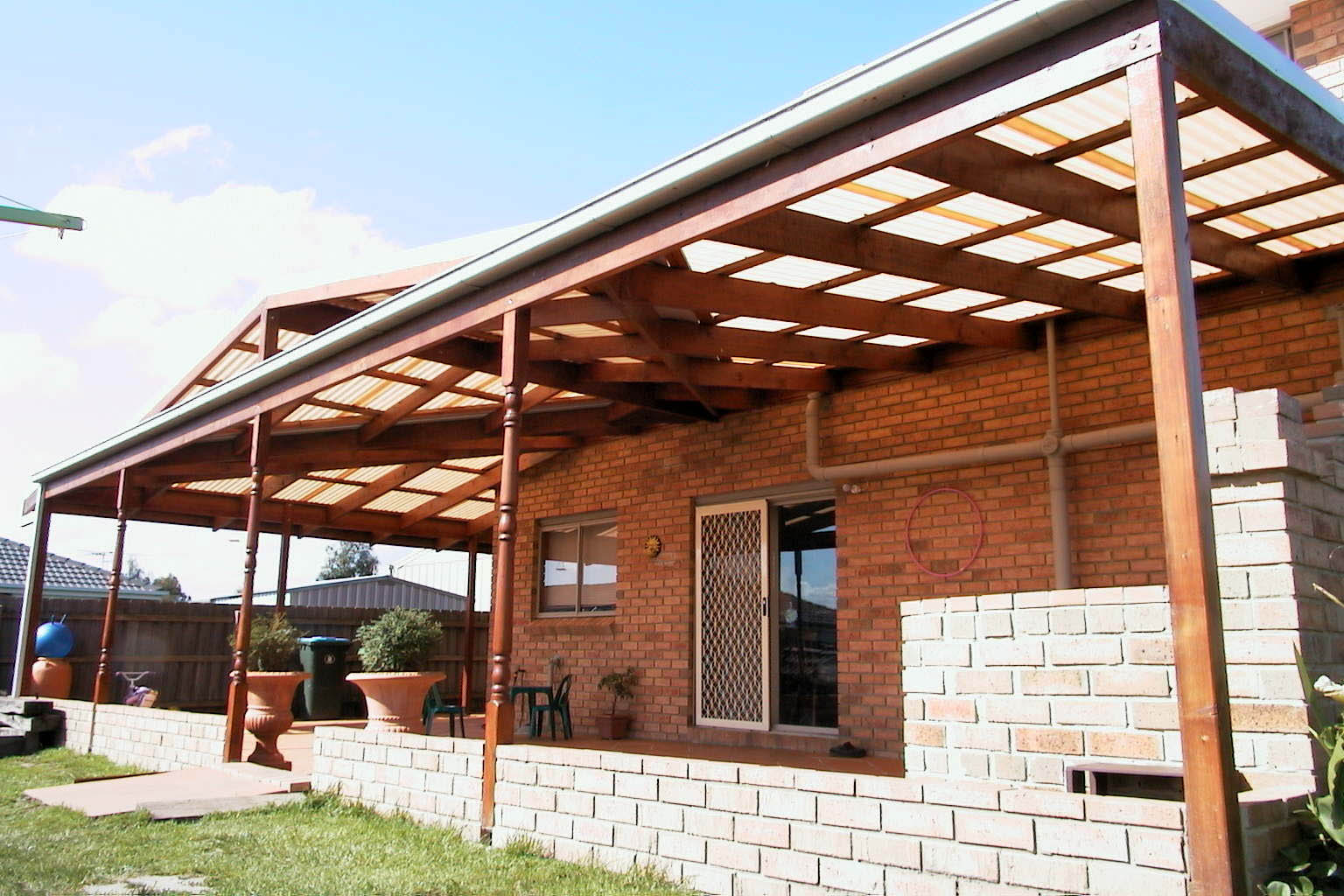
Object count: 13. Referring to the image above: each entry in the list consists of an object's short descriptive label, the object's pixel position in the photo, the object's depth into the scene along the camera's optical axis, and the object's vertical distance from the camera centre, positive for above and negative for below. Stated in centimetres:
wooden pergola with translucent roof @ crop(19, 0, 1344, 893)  319 +213
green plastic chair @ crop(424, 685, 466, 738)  902 -50
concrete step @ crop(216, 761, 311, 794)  707 -87
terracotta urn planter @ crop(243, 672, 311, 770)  838 -48
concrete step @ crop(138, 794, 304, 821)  629 -95
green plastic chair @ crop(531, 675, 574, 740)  997 -53
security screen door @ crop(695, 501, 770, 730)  905 +32
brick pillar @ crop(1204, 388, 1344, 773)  316 +29
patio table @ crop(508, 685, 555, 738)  973 -39
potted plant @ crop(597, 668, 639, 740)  978 -41
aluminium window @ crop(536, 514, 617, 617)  1082 +90
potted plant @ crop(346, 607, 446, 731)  780 -11
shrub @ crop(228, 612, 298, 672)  863 +3
